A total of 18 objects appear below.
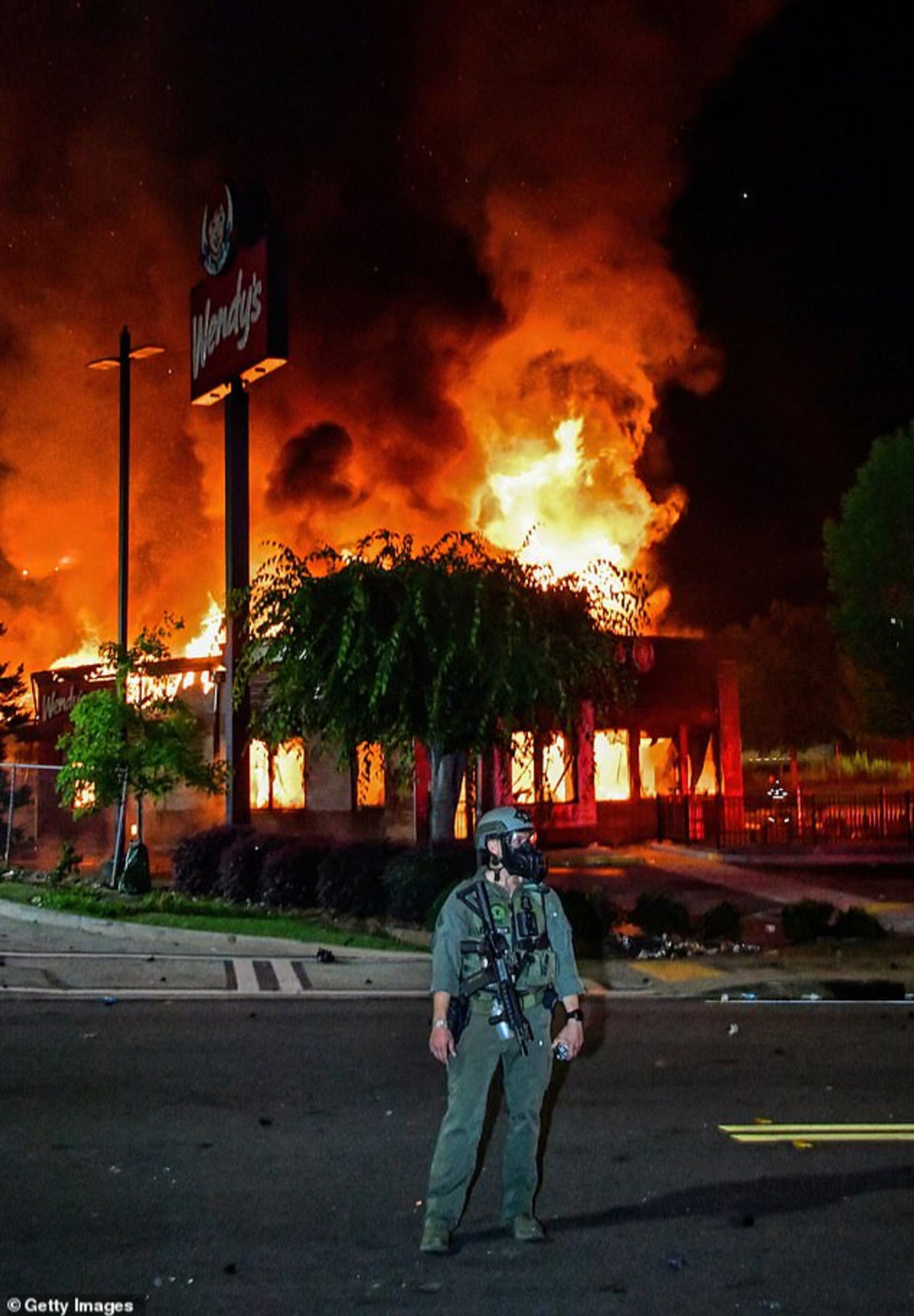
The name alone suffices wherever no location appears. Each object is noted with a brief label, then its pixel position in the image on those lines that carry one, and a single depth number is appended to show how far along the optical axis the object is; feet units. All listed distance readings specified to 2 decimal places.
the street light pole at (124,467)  72.90
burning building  91.30
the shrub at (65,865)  70.13
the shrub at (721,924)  50.80
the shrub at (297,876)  59.31
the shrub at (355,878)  55.36
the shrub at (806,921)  50.34
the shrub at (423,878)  52.47
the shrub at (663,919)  50.78
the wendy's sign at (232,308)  80.74
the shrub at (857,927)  50.47
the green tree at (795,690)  185.68
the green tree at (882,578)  130.31
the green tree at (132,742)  65.98
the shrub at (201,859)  64.95
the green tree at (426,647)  52.95
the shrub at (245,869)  62.08
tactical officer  18.61
